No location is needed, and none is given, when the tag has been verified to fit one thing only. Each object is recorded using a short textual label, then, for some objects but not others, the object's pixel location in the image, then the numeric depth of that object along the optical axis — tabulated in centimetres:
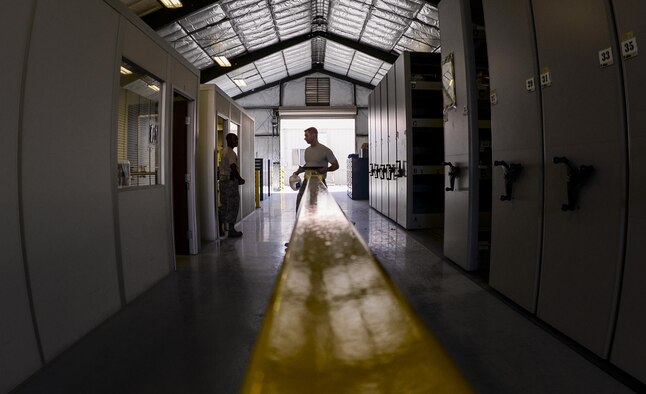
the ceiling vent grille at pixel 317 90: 1791
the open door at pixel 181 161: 475
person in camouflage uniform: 598
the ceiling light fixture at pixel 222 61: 1188
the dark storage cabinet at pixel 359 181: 1229
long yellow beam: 41
